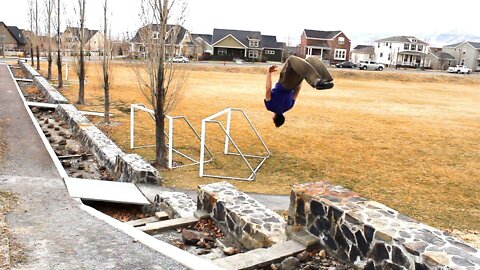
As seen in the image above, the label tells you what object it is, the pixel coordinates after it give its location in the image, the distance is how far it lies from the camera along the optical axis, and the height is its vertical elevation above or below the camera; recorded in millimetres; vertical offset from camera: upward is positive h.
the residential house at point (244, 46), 63750 +2995
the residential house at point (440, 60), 73312 +3009
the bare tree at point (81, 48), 21156 +426
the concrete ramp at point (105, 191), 7531 -2517
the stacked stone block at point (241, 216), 6320 -2358
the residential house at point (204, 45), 61969 +2883
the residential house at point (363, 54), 79000 +3521
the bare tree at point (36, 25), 35031 +2359
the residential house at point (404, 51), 69750 +3944
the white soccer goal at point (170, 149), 10859 -2615
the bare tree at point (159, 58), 10602 +82
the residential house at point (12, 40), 65375 +2095
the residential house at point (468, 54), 71438 +4260
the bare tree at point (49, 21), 28789 +2311
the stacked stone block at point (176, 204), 7672 -2631
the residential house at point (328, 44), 65812 +4038
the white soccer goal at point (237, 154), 10552 -2707
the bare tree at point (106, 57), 16469 +44
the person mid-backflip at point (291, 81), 5400 -159
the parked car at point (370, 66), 56906 +930
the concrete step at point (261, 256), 5441 -2478
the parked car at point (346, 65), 57878 +930
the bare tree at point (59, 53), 26345 +143
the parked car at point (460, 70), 59281 +1134
